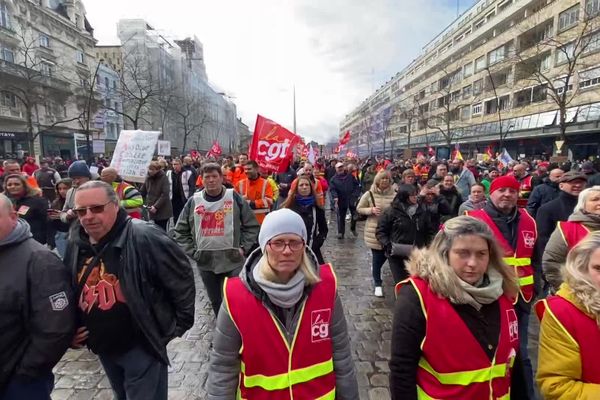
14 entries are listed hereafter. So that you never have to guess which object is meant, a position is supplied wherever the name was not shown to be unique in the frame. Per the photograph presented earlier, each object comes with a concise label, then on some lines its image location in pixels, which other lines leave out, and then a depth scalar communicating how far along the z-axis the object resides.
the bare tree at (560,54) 28.89
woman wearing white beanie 1.97
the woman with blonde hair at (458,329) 1.93
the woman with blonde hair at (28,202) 5.06
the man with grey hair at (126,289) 2.29
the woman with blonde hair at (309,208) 5.77
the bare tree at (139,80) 39.05
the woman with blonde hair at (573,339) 1.78
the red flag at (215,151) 22.26
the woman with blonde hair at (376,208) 5.75
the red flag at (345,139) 26.36
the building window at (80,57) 41.69
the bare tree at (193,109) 49.90
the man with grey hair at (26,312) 2.09
